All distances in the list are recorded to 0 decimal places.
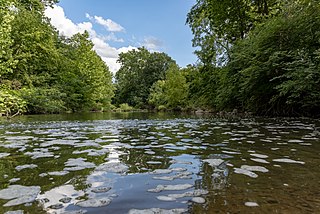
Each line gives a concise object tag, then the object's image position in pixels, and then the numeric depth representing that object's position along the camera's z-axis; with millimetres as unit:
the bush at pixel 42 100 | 17852
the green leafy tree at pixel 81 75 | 27625
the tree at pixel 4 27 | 9760
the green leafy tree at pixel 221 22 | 16206
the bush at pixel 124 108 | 46381
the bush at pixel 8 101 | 10392
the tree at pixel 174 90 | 33531
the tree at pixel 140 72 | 54719
